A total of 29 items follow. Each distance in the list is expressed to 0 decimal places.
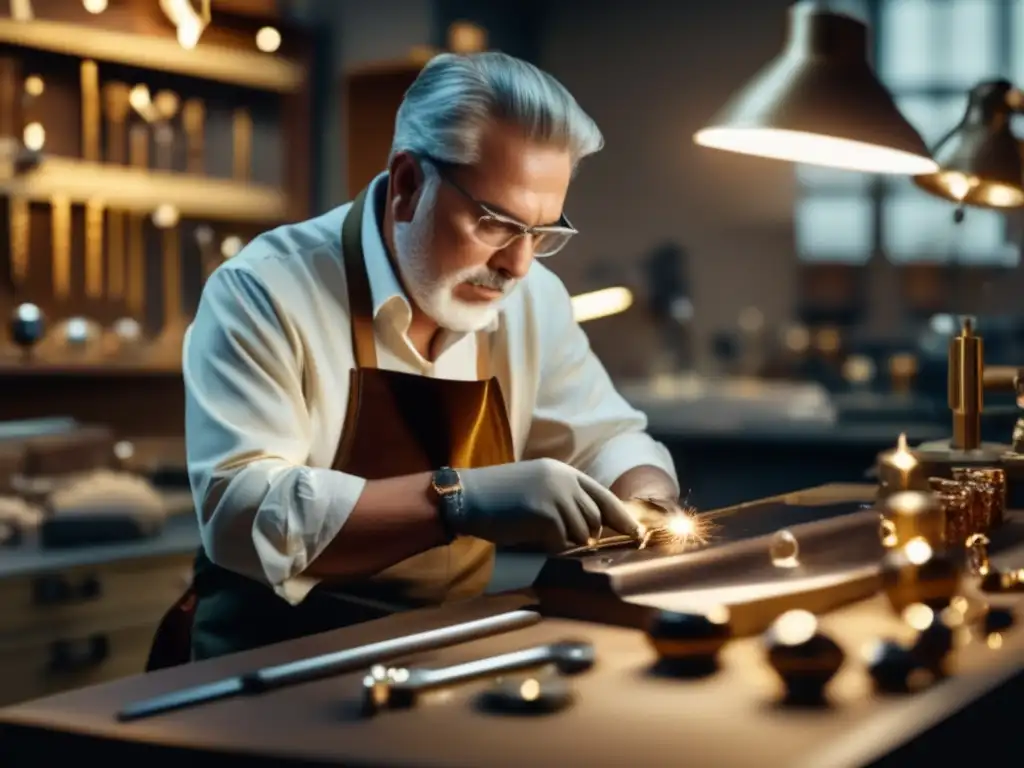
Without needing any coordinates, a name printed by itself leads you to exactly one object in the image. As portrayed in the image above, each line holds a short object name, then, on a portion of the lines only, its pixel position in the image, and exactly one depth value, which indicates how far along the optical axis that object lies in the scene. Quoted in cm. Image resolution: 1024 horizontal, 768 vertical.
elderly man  197
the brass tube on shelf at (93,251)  430
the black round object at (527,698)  125
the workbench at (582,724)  115
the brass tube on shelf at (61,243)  419
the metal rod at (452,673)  127
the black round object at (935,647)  140
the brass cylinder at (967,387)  252
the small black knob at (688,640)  142
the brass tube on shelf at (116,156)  432
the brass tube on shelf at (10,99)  404
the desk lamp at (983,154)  261
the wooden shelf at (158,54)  409
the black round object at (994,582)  186
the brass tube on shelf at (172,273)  450
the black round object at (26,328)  387
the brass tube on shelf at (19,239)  408
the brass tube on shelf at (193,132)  455
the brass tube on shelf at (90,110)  422
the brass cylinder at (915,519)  200
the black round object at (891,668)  134
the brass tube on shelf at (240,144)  478
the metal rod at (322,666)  127
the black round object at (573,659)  141
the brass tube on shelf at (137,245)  444
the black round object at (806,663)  129
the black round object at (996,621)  164
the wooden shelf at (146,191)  411
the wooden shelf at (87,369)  397
